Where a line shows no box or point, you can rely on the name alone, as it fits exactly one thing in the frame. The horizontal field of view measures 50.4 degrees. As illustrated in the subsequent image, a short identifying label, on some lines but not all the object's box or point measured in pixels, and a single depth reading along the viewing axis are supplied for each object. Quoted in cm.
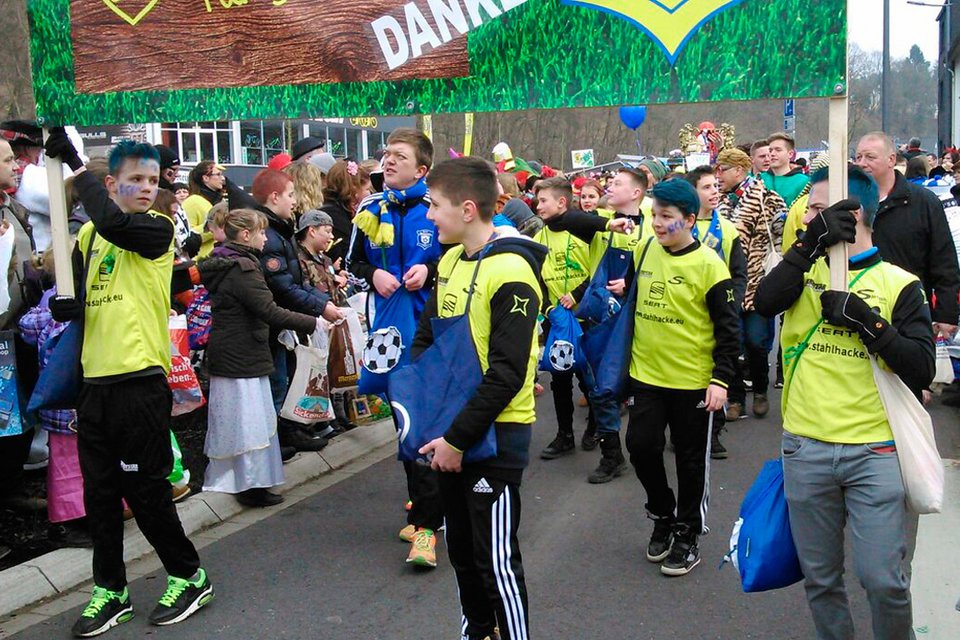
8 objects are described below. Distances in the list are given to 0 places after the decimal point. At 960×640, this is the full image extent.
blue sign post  2443
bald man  611
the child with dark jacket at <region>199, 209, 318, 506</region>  643
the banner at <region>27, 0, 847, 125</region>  408
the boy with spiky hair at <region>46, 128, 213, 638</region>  464
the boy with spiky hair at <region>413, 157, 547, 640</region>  370
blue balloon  2148
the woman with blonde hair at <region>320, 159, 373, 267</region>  834
